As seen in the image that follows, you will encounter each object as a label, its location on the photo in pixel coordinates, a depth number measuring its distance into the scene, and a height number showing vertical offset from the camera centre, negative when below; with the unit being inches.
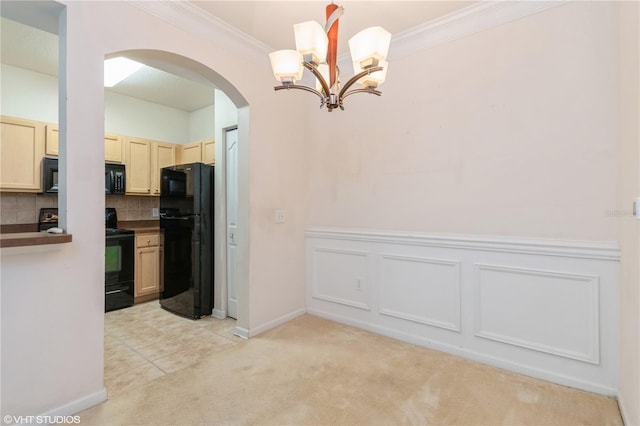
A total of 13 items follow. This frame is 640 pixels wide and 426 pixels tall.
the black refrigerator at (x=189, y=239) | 132.6 -10.6
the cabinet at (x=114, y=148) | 154.2 +34.2
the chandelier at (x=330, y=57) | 61.3 +32.8
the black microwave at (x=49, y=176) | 132.0 +17.2
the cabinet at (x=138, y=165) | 161.5 +26.8
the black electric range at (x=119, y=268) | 140.8 -24.9
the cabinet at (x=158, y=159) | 170.6 +32.0
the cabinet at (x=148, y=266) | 151.5 -25.7
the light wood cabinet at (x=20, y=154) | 123.6 +25.7
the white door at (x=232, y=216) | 129.6 -0.6
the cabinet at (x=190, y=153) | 170.4 +35.4
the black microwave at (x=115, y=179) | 152.7 +18.2
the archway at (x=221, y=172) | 94.4 +17.1
